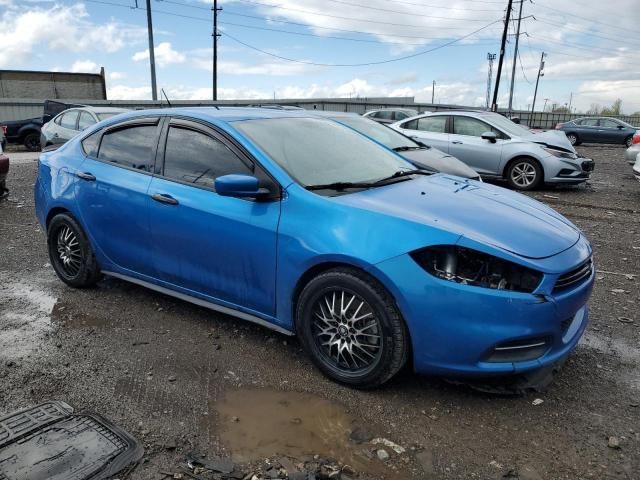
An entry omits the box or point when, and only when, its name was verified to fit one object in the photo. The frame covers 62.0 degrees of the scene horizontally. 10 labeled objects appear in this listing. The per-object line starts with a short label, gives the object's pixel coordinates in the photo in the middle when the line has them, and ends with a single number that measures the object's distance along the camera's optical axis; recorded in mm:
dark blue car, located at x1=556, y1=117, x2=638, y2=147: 23609
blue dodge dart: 2818
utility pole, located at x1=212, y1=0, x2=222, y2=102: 35188
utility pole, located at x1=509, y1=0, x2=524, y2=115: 44103
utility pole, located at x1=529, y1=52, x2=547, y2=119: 72425
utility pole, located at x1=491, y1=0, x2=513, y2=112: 33594
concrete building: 32531
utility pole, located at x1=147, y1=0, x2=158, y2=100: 29516
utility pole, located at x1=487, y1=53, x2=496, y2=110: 61094
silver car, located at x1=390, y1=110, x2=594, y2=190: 10188
